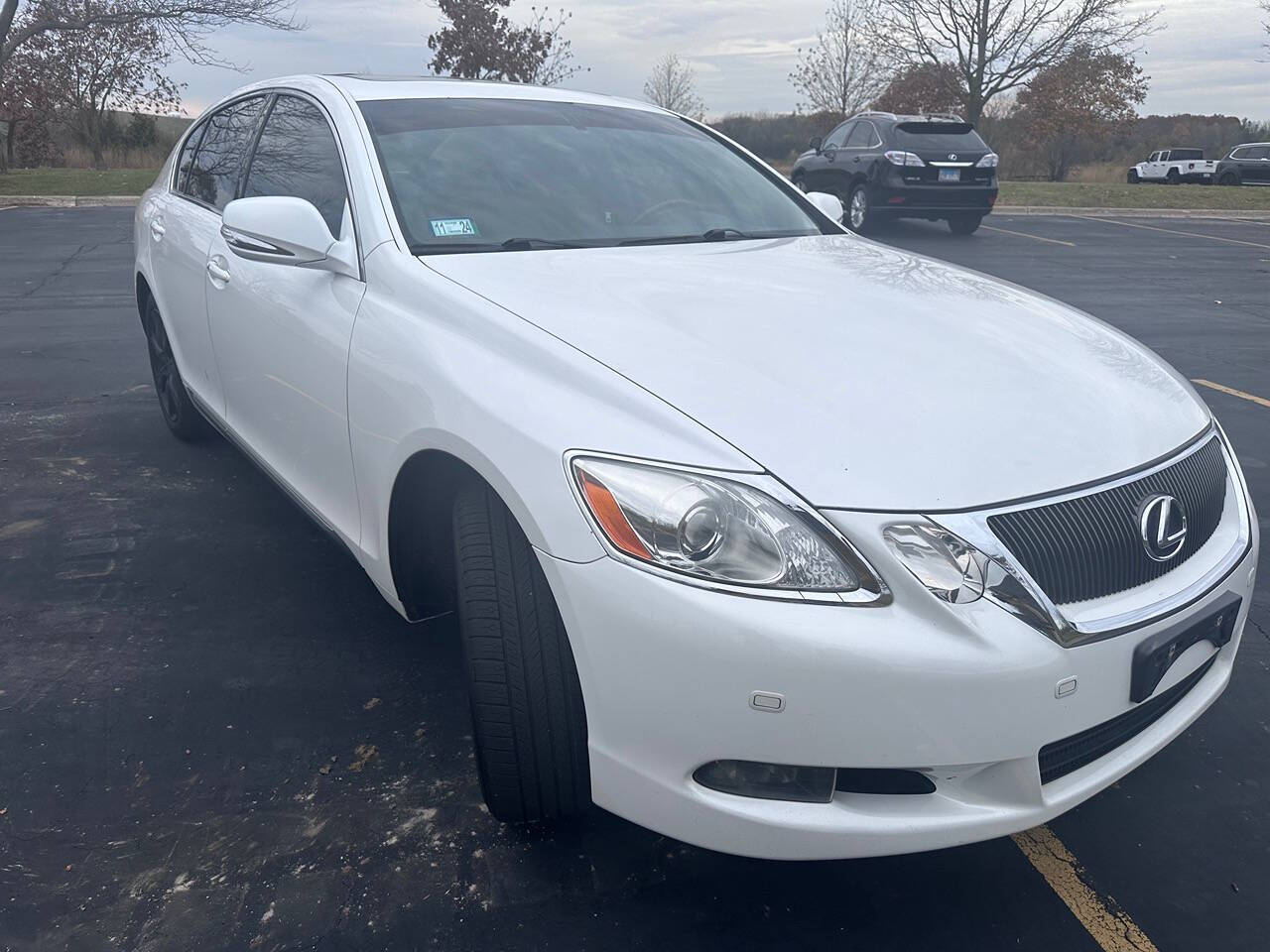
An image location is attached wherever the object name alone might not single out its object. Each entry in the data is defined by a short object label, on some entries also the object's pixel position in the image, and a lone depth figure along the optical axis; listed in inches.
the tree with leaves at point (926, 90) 1365.7
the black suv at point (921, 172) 591.5
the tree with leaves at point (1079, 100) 1467.8
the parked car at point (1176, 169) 1525.6
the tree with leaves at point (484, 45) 1233.4
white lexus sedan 72.9
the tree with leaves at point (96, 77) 1120.8
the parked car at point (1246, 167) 1341.0
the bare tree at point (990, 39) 1272.1
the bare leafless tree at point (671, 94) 1775.3
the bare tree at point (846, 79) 1528.1
